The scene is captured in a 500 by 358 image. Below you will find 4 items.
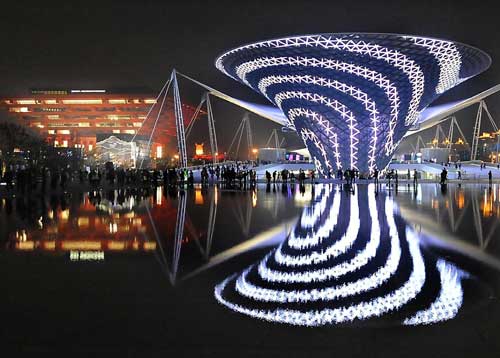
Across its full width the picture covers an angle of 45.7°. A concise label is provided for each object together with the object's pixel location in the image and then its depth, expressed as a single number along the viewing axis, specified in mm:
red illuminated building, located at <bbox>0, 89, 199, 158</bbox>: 112125
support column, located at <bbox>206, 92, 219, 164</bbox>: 58475
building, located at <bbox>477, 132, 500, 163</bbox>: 122425
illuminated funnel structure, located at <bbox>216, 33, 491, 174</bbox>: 34750
